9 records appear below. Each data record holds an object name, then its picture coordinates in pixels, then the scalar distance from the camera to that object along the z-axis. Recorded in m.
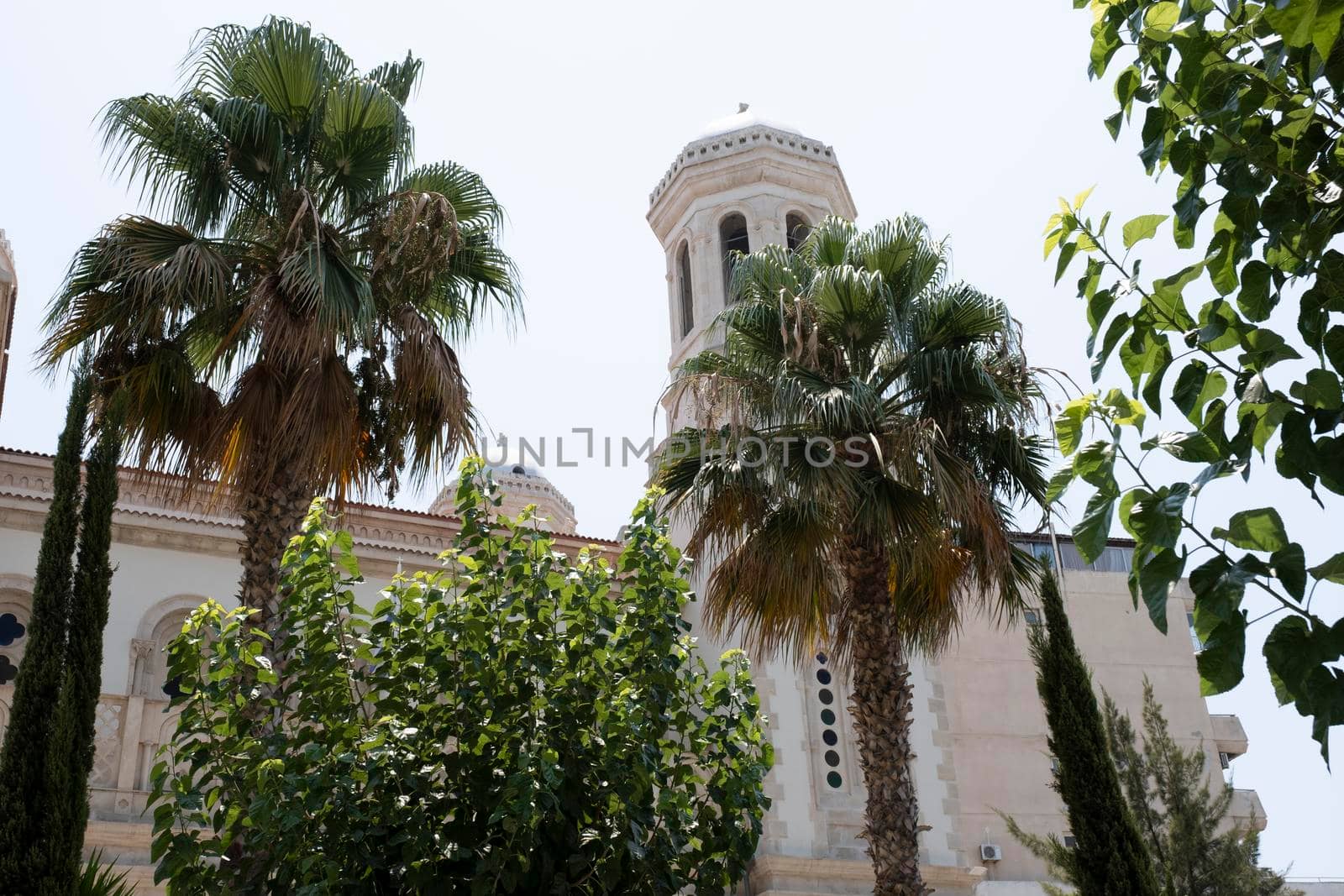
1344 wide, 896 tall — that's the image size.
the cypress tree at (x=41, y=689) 10.63
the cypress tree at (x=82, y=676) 10.82
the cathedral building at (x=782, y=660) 18.66
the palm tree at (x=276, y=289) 12.35
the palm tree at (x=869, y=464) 13.27
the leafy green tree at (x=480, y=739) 8.96
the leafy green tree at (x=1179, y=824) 18.31
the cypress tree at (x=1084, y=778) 13.81
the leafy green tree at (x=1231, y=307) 4.12
